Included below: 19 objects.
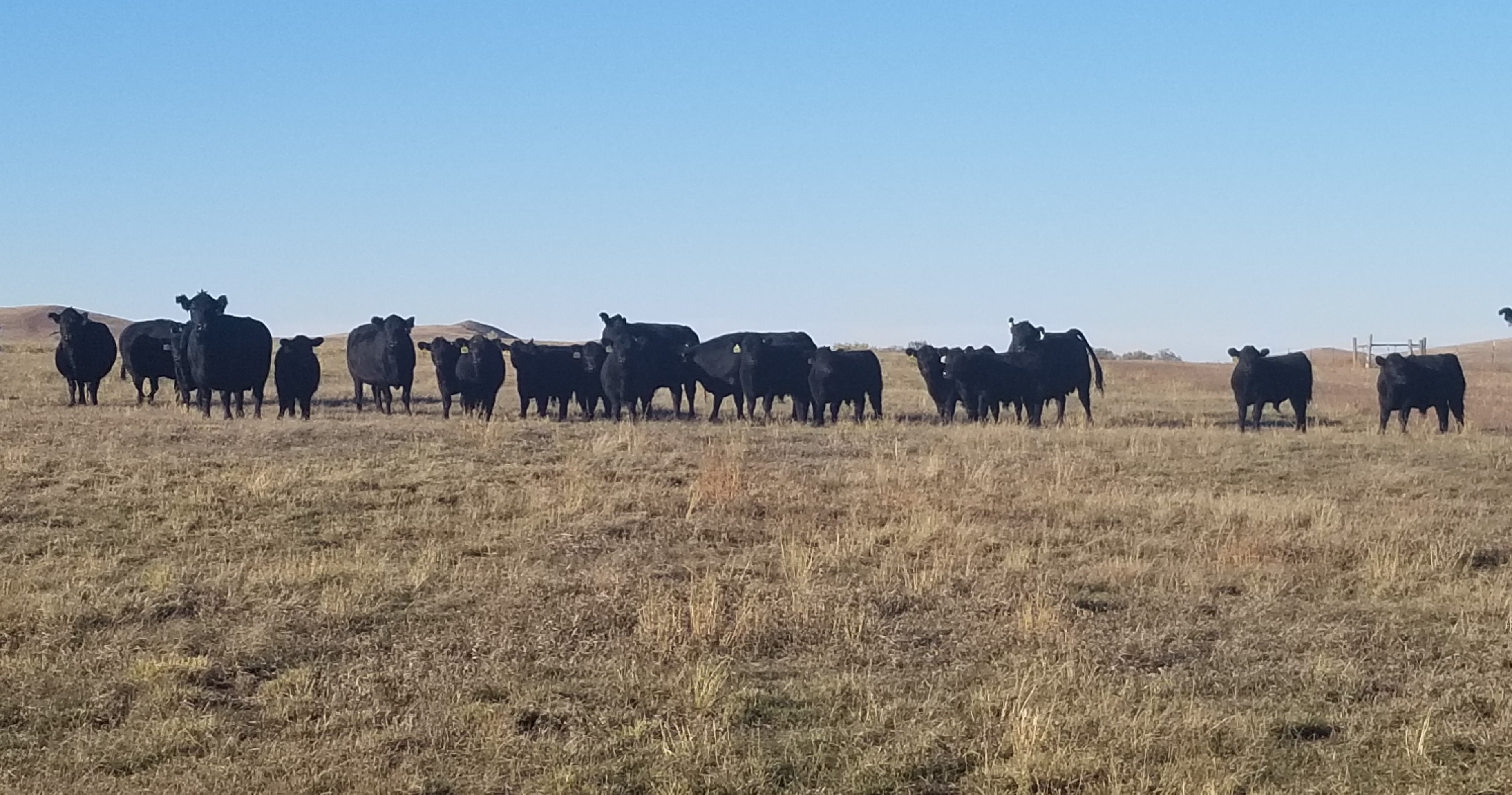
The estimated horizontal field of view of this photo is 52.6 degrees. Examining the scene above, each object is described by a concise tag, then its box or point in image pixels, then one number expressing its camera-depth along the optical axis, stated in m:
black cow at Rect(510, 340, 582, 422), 25.67
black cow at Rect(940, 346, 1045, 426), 25.23
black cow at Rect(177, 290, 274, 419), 23.53
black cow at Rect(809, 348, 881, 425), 25.80
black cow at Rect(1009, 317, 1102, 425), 26.69
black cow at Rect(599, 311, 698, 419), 25.98
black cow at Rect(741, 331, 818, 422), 26.67
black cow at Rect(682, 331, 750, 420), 27.83
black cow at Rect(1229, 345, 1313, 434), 24.34
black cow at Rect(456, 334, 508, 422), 25.44
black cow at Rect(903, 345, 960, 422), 25.38
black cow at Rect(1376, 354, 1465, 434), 23.94
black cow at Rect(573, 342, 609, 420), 26.77
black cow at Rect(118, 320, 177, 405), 27.08
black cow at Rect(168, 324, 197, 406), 24.78
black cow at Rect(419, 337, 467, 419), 25.34
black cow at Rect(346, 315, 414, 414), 26.55
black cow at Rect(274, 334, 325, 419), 24.81
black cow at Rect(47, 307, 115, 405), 25.69
